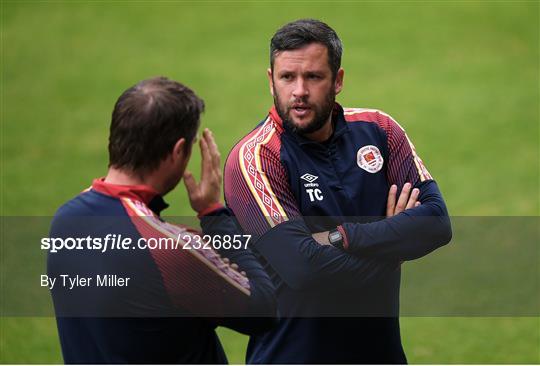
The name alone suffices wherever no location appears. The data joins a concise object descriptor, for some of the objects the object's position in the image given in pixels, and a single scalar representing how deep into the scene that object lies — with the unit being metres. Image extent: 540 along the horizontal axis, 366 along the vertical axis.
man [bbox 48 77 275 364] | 7.99
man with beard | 10.42
